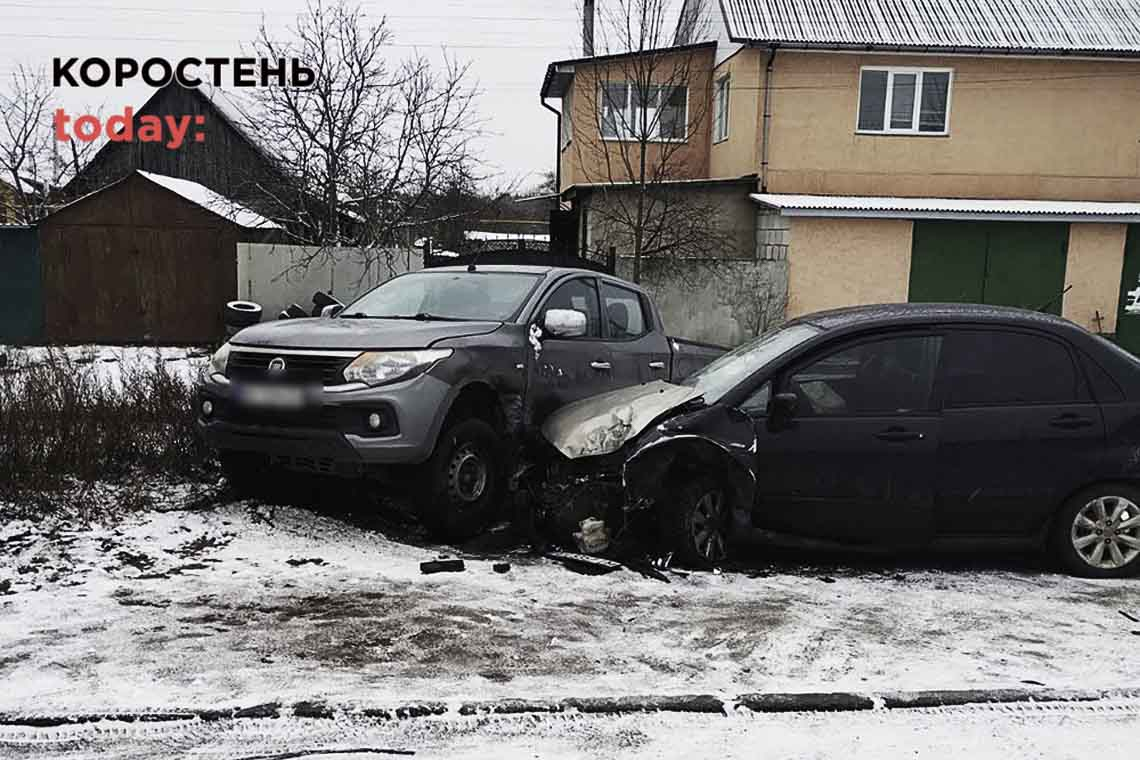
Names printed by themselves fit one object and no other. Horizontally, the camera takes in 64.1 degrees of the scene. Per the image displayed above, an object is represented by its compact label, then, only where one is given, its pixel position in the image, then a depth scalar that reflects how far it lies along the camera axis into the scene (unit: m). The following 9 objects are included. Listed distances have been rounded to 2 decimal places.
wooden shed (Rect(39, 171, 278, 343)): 17.47
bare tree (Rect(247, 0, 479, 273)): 17.03
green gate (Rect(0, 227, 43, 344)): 17.55
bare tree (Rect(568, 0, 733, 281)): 19.11
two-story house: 18.77
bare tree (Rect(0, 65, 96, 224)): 30.80
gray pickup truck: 5.43
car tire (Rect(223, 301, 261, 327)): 11.14
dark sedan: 5.22
